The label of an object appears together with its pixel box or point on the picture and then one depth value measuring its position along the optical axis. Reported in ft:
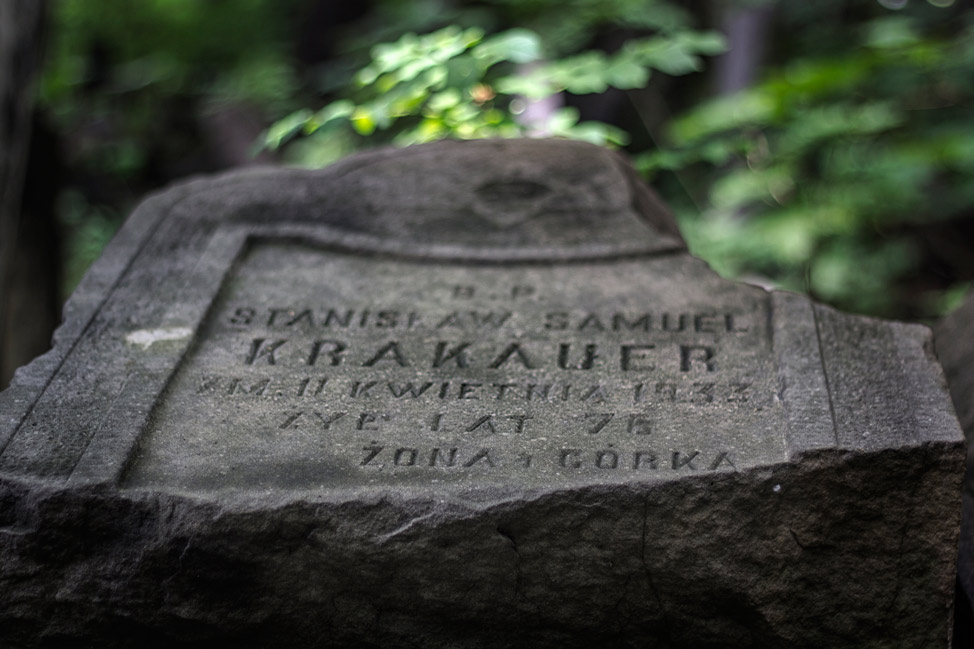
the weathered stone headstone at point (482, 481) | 4.09
